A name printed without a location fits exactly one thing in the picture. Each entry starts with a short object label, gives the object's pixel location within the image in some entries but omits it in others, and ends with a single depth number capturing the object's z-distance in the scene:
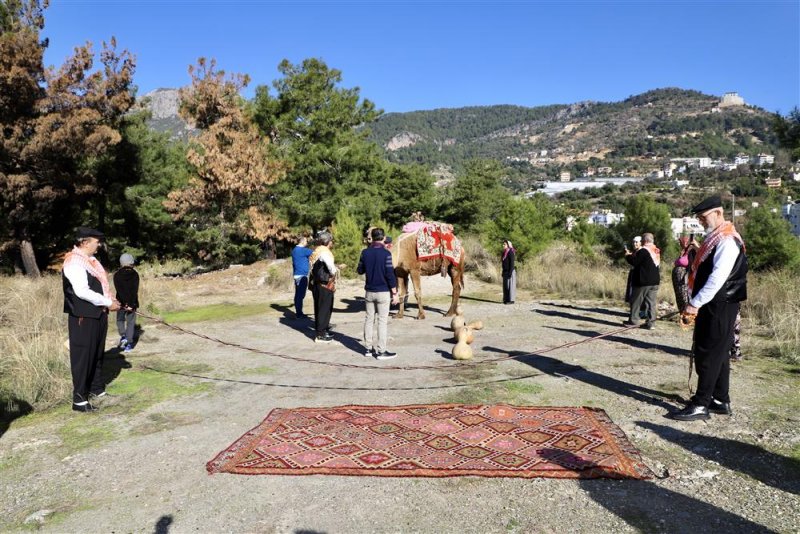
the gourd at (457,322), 8.98
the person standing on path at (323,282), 9.03
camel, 11.05
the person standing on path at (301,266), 11.35
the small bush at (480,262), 18.45
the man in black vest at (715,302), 5.20
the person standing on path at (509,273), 12.98
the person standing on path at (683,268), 9.06
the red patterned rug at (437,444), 4.28
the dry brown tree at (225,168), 21.14
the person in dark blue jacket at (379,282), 7.89
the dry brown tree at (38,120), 16.67
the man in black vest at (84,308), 5.84
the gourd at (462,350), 7.88
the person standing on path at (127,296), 8.51
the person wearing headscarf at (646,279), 9.74
